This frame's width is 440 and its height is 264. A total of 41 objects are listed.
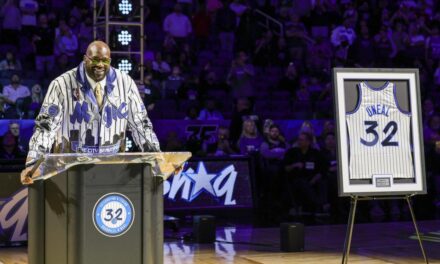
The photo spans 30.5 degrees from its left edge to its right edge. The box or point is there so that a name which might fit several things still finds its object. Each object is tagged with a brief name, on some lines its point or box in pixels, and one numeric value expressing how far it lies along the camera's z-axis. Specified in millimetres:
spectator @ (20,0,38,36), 14180
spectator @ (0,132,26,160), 10523
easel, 5496
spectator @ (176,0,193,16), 16062
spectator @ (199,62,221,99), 13945
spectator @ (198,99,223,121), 12922
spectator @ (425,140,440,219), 11992
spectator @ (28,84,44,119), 11992
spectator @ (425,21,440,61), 16812
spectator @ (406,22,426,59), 16631
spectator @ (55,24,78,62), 13844
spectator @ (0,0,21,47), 14000
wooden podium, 4293
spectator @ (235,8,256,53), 15930
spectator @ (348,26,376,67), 16141
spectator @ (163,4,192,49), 15289
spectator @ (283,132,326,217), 11383
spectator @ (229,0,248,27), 16156
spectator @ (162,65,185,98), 13758
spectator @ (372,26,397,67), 16406
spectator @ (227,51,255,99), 14336
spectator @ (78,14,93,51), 14075
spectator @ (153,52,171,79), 13838
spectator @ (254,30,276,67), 15742
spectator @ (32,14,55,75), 13758
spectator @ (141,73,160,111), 12480
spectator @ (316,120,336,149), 12305
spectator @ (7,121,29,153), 11004
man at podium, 4777
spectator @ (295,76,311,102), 14578
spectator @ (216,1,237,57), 15820
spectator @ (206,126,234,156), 11586
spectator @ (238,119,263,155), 11797
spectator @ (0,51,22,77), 12786
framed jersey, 5578
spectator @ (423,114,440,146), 12548
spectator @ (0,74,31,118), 11820
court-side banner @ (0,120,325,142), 12203
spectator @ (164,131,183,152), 11281
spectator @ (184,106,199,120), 12664
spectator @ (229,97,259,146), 12312
